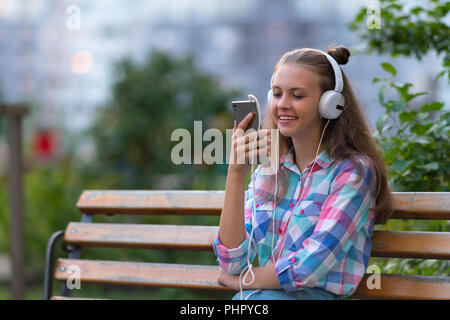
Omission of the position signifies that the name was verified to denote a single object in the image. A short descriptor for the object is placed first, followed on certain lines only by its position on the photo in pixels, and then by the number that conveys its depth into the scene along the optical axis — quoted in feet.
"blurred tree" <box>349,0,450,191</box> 16.89
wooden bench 14.48
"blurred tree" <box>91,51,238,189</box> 57.31
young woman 12.82
